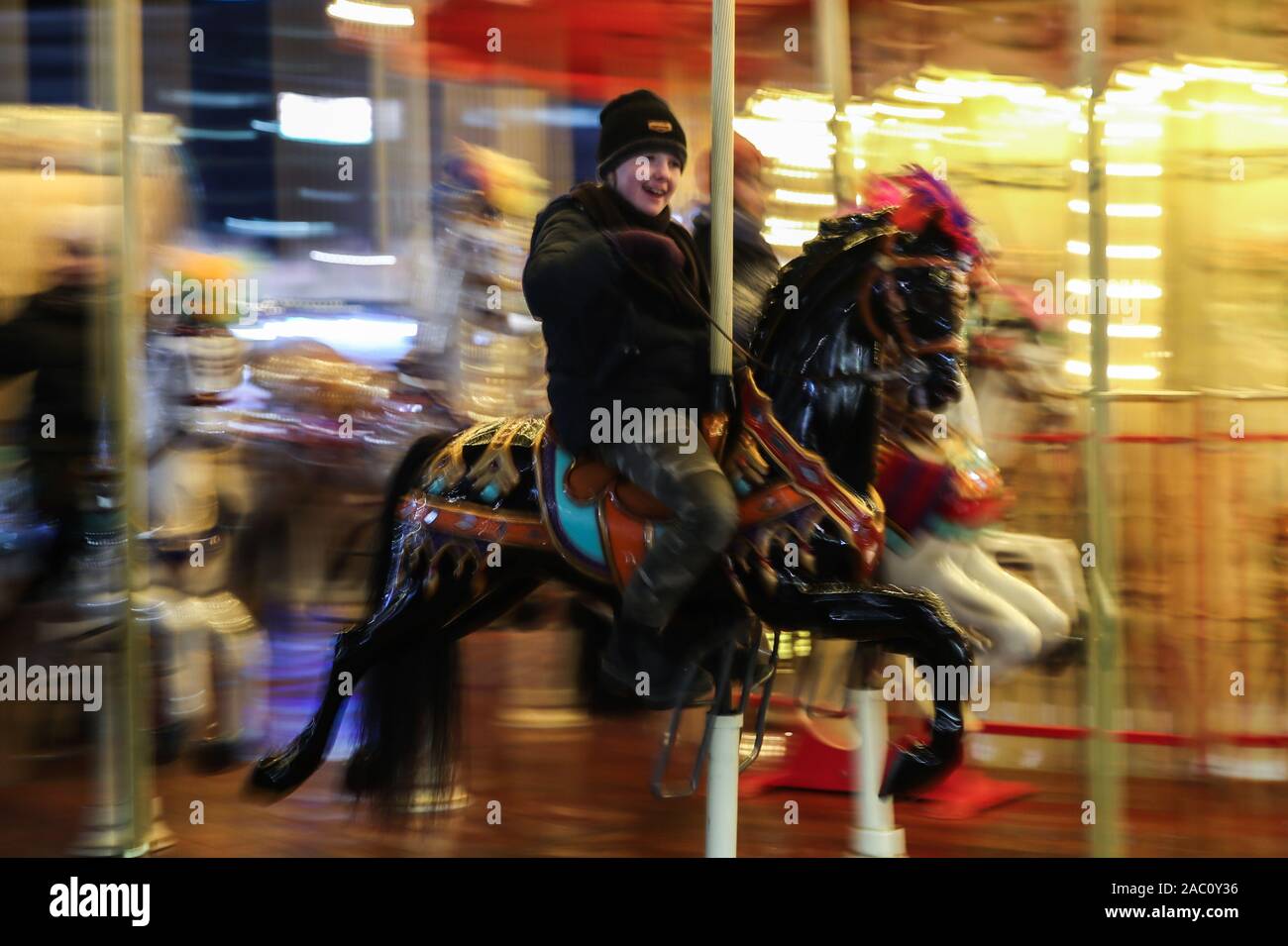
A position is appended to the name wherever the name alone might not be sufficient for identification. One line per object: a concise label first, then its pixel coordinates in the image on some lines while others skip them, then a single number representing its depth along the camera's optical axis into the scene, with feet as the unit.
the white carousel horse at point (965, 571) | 33.81
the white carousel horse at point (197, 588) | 38.83
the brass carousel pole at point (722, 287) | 27.61
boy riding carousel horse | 27.37
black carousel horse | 27.71
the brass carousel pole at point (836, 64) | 42.01
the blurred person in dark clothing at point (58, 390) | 36.94
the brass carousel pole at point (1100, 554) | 27.89
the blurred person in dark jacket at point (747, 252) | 32.89
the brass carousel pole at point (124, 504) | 31.76
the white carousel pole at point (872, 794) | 32.19
